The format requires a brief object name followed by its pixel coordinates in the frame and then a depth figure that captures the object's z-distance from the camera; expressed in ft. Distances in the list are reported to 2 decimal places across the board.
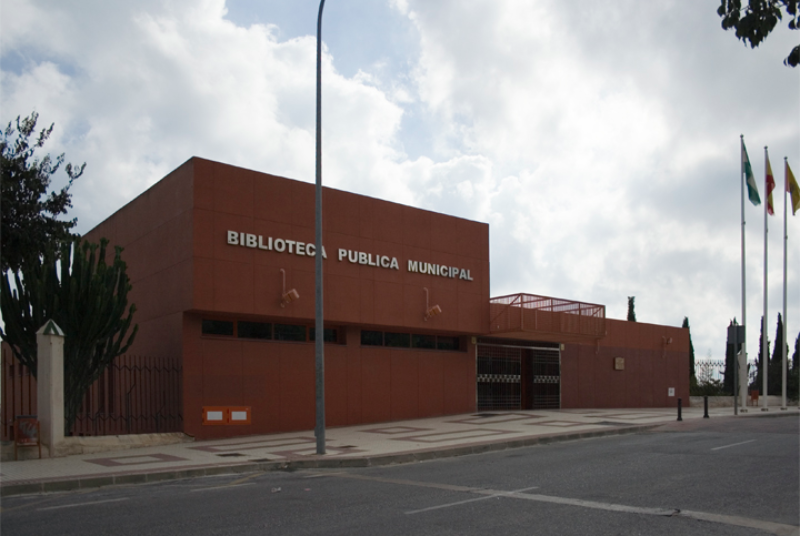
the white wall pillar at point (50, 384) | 49.73
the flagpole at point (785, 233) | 100.22
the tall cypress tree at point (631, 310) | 176.76
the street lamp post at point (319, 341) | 49.11
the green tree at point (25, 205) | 67.42
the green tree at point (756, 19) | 22.59
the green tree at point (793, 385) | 144.15
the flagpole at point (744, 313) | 97.30
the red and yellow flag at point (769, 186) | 99.55
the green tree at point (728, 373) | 158.45
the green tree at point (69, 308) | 53.26
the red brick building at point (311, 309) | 62.03
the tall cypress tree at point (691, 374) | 142.62
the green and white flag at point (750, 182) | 97.86
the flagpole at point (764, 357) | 99.94
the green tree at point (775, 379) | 152.15
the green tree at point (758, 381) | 148.87
